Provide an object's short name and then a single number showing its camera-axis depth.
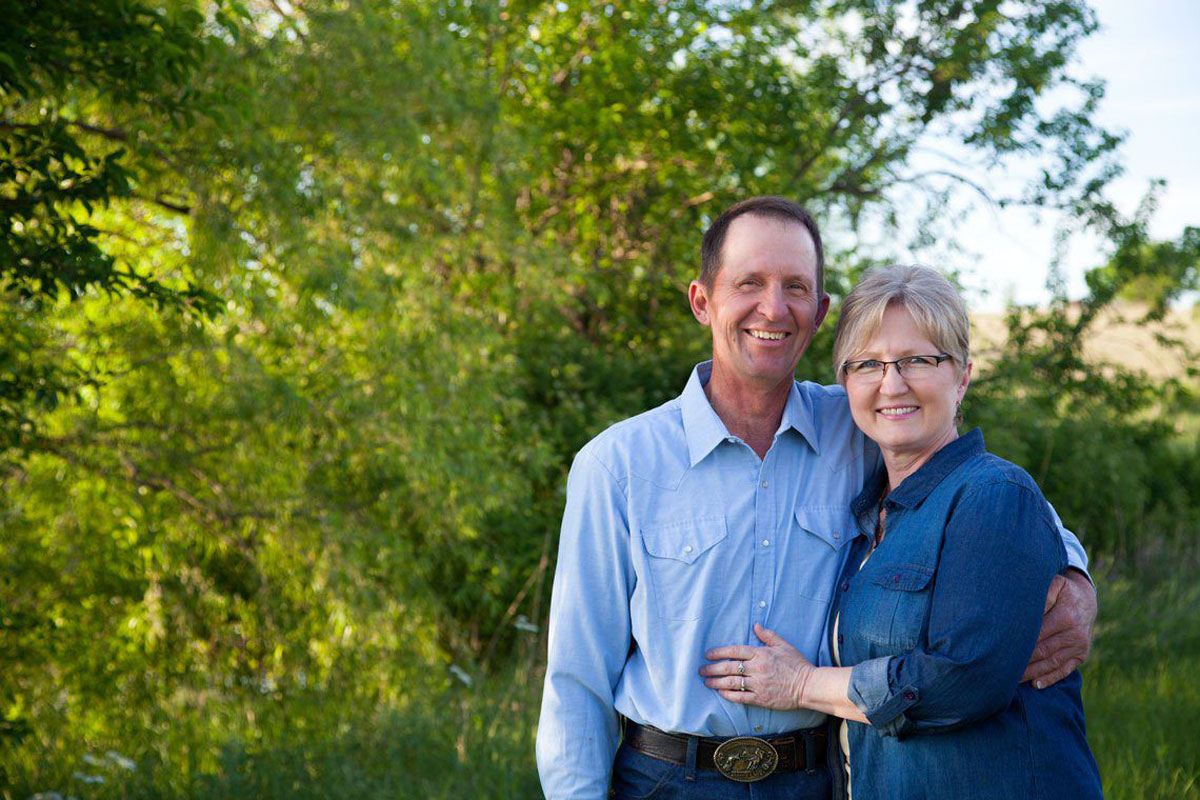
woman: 2.22
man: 2.60
